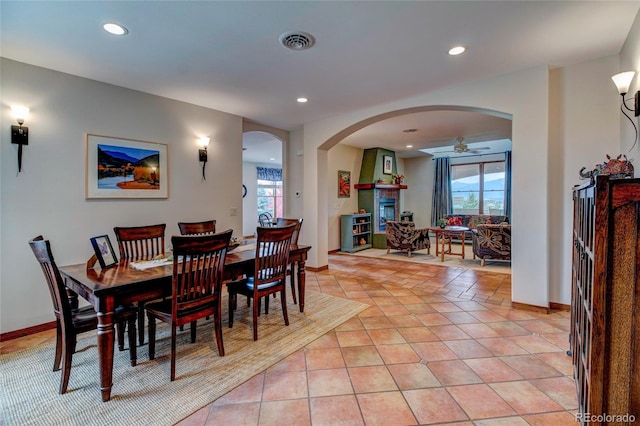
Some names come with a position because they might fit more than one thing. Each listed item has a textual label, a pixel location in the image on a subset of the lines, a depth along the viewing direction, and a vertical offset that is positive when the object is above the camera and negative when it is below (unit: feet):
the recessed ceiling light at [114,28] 7.52 +4.70
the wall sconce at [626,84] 7.32 +3.29
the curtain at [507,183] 27.73 +2.83
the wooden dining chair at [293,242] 11.16 -1.18
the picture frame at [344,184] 24.40 +2.38
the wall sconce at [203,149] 14.17 +2.98
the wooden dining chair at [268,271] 8.80 -1.88
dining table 6.11 -1.66
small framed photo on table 7.68 -1.10
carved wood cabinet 3.50 -1.10
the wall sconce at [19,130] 9.24 +2.50
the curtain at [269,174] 35.44 +4.64
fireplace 26.35 +0.04
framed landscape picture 10.94 +1.69
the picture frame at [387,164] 27.27 +4.49
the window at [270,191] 35.99 +2.56
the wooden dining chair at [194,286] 6.75 -1.82
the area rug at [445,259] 18.07 -3.23
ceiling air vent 8.03 +4.79
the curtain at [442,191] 31.32 +2.32
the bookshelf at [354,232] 23.84 -1.62
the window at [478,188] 29.19 +2.58
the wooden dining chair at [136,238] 9.46 -0.92
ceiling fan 21.43 +4.82
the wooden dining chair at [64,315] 6.23 -2.41
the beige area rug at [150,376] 5.80 -3.90
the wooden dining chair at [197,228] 11.23 -0.64
